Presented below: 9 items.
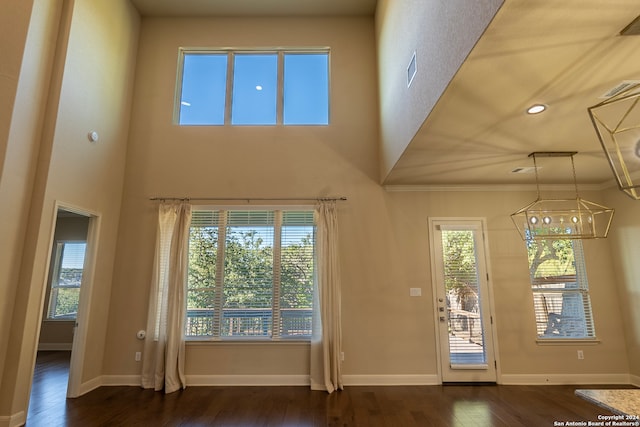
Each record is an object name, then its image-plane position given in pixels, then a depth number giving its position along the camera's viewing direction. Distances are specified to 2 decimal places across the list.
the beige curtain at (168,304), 4.35
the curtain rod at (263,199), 4.91
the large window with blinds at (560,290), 4.61
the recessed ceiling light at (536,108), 2.63
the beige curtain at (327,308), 4.34
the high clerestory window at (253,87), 5.29
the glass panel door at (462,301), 4.50
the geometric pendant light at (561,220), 3.62
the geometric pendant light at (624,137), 1.00
